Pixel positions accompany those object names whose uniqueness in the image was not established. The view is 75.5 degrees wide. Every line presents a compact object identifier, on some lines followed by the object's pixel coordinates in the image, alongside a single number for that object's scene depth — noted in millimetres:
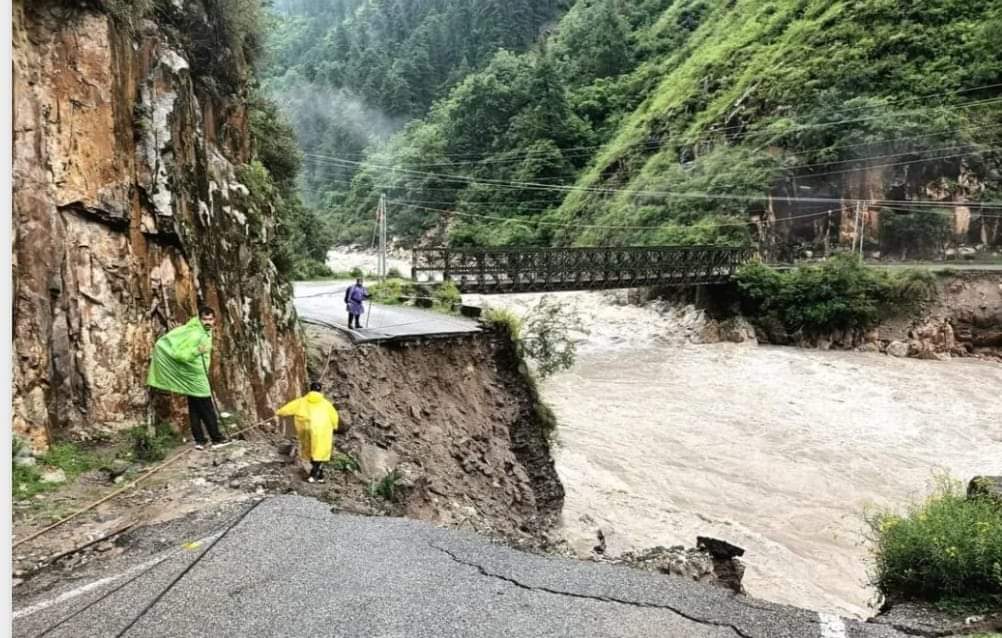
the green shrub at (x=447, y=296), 16688
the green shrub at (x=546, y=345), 16781
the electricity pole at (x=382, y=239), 26406
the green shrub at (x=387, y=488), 7125
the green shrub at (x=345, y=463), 7102
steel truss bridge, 23969
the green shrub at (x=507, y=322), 13078
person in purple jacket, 12609
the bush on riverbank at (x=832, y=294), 27703
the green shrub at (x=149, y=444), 5945
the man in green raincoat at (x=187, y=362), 5973
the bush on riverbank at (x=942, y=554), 4223
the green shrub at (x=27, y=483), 4980
